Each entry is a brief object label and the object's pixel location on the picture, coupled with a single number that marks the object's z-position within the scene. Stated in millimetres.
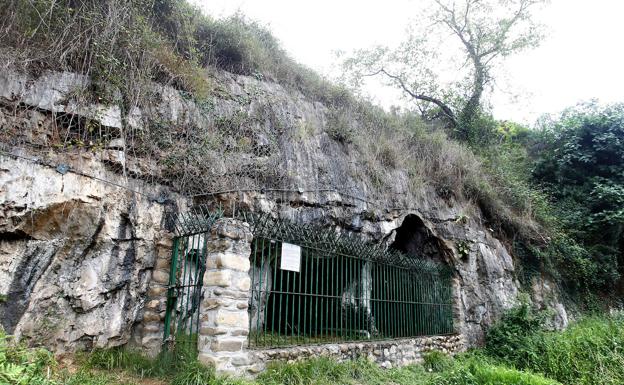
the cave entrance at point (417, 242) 9406
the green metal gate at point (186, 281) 5176
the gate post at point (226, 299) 4613
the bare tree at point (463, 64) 14469
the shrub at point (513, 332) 8258
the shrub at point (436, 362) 7461
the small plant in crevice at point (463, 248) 9471
